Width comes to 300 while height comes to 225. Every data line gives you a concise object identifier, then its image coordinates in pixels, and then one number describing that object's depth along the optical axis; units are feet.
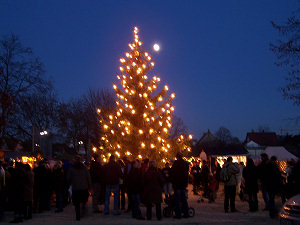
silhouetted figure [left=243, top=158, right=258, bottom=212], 41.69
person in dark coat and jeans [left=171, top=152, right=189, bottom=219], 37.01
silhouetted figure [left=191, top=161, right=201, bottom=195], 61.47
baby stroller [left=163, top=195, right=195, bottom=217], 38.37
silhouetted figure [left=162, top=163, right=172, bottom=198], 50.35
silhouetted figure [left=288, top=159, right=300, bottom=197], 32.73
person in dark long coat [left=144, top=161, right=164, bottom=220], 35.88
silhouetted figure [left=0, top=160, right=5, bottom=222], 36.75
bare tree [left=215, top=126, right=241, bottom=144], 353.61
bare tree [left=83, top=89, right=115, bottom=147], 128.57
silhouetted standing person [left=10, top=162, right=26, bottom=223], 36.06
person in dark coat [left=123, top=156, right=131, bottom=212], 41.72
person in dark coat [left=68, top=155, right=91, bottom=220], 37.11
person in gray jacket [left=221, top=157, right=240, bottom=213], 40.40
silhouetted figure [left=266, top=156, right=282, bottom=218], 36.17
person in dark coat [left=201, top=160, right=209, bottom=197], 54.95
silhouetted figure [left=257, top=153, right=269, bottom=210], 37.91
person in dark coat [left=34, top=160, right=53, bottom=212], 42.32
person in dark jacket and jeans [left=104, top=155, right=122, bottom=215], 40.14
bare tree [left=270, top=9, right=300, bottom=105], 43.65
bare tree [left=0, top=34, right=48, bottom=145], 92.05
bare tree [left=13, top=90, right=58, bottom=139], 133.39
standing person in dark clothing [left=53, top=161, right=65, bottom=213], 43.65
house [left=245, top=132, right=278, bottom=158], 274.16
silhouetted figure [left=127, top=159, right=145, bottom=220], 38.45
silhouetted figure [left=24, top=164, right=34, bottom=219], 36.50
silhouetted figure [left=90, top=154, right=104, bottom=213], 43.55
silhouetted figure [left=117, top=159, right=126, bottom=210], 45.93
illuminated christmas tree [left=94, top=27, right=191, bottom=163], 61.87
